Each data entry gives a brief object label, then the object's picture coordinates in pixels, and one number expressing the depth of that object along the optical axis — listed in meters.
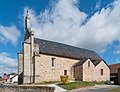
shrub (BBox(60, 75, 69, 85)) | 14.41
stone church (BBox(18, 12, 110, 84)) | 17.22
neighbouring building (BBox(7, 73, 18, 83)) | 41.43
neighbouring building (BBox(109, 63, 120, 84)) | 21.55
